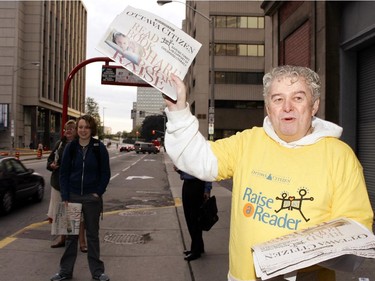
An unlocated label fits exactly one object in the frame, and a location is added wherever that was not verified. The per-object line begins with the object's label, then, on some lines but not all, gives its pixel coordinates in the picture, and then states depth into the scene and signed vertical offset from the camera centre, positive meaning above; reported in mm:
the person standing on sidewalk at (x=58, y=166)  6609 -499
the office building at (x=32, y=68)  58938 +10299
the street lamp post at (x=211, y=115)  19375 +1107
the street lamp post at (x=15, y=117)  55816 +2632
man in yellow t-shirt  1938 -133
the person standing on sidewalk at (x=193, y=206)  5867 -967
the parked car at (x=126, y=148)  73812 -1954
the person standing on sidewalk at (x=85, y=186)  4887 -586
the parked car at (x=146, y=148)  64188 -1611
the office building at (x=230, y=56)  50000 +10092
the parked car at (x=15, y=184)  9484 -1192
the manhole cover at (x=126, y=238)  7066 -1776
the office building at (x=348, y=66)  9367 +1827
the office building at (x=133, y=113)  47619 +2851
